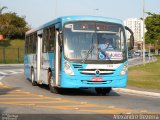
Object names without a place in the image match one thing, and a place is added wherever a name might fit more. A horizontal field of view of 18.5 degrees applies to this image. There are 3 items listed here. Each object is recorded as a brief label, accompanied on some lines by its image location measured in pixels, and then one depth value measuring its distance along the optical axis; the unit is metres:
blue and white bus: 18.22
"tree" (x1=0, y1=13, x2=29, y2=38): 83.50
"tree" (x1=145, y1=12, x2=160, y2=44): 121.06
